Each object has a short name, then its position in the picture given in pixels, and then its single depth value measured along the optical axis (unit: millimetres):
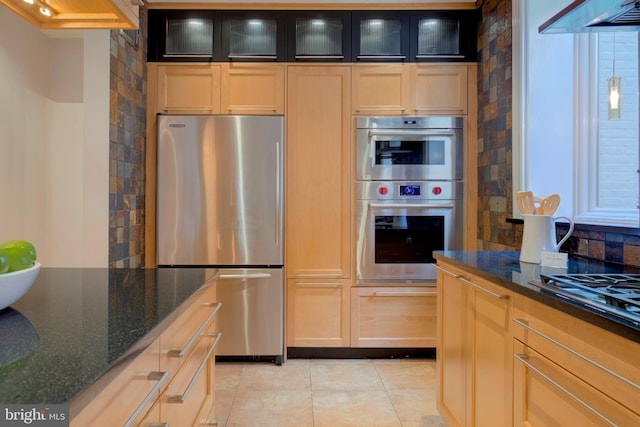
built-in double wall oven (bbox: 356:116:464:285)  2980
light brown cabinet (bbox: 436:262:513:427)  1456
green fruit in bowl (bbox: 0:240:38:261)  1063
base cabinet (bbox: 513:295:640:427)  903
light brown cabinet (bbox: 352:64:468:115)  2994
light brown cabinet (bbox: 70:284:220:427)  711
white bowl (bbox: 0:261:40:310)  966
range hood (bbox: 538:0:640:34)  1475
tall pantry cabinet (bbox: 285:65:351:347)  2982
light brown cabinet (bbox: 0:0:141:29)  1199
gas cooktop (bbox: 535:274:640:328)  973
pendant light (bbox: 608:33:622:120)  1912
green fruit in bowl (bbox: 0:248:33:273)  1004
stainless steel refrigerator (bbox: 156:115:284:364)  2895
